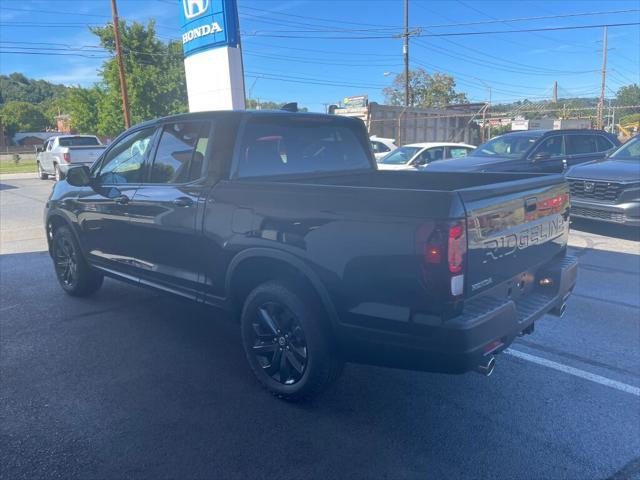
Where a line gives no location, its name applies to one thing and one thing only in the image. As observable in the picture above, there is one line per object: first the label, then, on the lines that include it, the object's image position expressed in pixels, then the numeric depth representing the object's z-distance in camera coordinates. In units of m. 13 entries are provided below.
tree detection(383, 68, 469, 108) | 60.00
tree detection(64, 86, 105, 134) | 37.62
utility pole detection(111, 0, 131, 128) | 24.33
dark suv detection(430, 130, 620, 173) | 9.73
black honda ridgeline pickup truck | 2.54
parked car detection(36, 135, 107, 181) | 18.41
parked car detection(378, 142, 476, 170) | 13.16
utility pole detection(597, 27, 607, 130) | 18.91
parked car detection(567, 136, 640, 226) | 7.68
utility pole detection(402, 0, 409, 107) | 27.88
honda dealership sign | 13.64
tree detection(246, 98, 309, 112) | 47.71
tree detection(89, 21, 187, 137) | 34.75
